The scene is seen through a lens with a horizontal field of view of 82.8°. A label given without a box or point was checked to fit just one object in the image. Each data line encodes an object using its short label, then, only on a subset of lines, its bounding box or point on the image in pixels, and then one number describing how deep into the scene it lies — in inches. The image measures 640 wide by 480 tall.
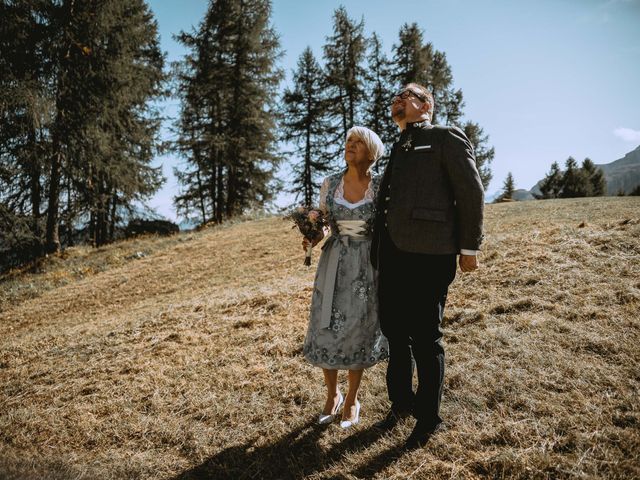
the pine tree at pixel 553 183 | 1736.0
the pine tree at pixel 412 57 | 857.5
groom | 88.0
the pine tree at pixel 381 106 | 860.0
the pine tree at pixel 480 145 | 1009.5
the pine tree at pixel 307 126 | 917.8
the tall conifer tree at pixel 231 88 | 676.1
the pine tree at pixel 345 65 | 847.1
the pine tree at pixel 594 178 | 1721.2
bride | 109.0
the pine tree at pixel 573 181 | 1592.0
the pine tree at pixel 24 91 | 406.6
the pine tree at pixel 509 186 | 1691.1
